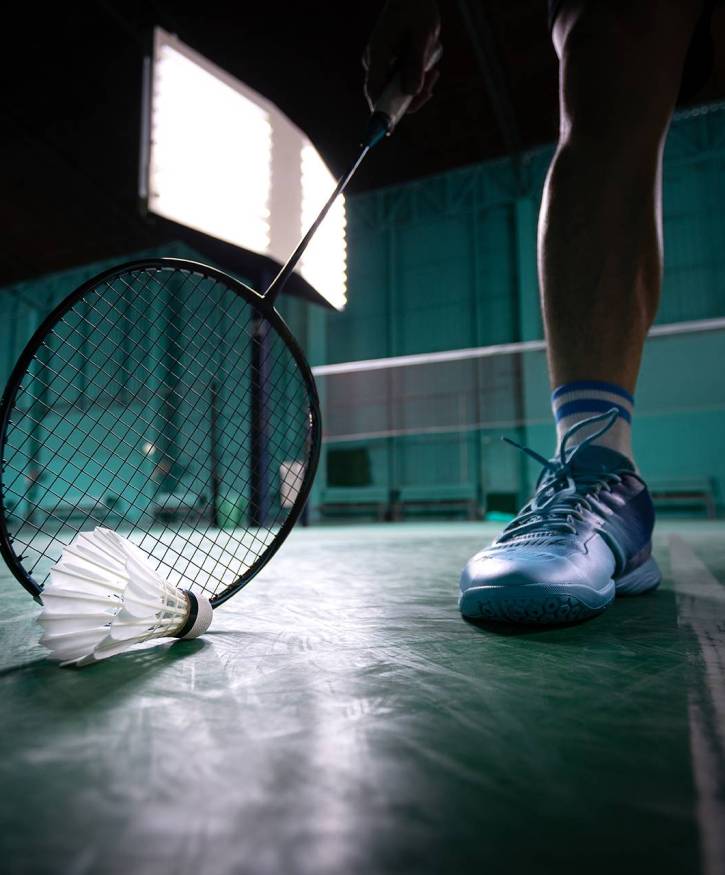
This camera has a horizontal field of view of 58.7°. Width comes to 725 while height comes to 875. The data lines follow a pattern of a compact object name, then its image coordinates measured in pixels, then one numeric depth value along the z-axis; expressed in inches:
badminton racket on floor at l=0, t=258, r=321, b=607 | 18.9
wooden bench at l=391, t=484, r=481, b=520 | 227.9
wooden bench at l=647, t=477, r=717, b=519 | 206.8
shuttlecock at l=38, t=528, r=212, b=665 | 15.5
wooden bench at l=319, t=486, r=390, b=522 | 232.7
